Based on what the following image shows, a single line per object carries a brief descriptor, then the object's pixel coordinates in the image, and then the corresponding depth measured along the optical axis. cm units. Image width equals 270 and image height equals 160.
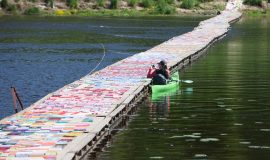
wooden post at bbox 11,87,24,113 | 3649
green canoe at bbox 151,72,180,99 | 4038
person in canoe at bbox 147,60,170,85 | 4134
